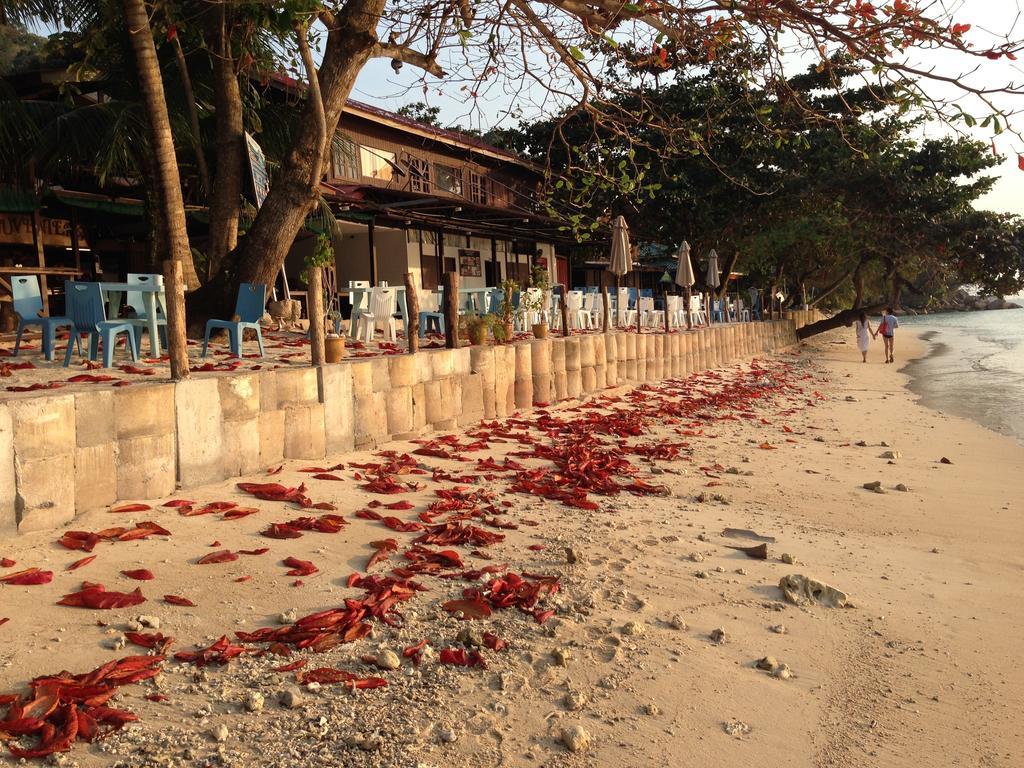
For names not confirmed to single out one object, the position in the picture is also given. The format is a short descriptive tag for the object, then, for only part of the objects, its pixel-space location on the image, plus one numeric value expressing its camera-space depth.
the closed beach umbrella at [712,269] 24.80
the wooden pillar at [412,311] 7.72
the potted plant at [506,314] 10.10
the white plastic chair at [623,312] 17.39
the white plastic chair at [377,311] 10.98
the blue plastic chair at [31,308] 7.34
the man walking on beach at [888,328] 25.09
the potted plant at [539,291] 13.71
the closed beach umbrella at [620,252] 15.51
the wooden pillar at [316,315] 6.69
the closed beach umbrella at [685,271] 20.66
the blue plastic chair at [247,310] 7.96
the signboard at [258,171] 10.01
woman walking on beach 26.69
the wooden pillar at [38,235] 12.38
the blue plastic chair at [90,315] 6.93
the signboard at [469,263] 22.25
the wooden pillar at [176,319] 5.43
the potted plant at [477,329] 9.53
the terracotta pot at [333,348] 7.10
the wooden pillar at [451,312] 8.50
